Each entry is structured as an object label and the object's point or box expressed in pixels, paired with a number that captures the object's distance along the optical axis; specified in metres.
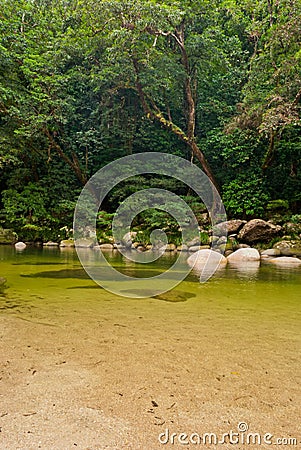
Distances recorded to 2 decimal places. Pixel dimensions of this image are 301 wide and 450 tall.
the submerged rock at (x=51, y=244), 11.84
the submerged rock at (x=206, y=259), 6.84
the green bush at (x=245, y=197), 11.80
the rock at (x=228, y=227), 11.00
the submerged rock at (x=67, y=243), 11.52
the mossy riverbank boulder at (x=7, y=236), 11.87
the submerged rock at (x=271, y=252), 9.11
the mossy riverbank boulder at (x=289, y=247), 9.22
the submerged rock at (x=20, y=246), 10.32
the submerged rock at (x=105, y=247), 11.07
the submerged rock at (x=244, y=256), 7.91
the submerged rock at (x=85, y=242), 11.41
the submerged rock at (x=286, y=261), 7.29
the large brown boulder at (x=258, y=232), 10.23
